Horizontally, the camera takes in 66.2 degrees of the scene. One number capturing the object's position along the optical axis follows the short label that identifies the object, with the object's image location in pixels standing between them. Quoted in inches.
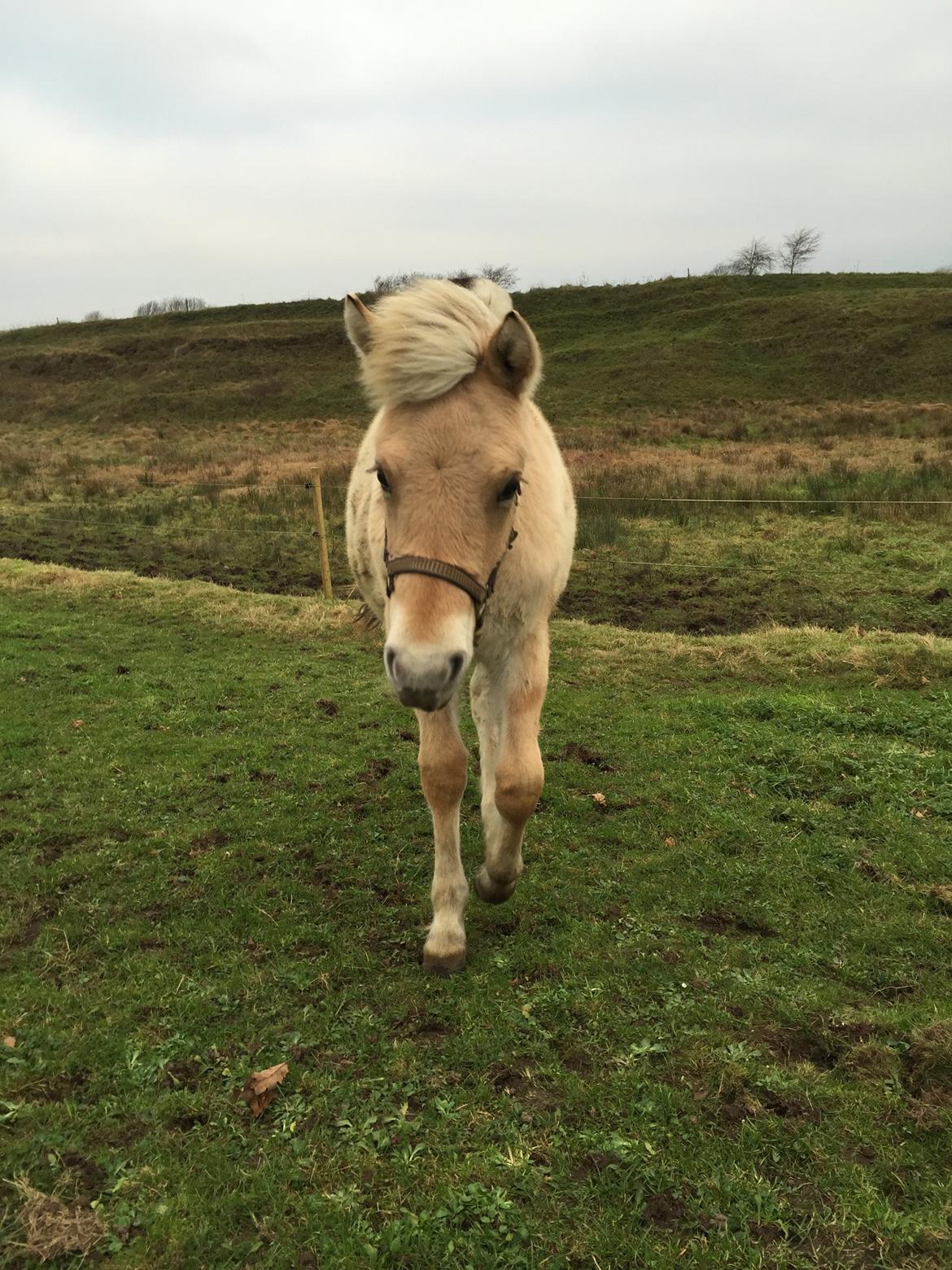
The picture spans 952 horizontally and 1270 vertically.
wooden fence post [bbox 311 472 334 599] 398.0
